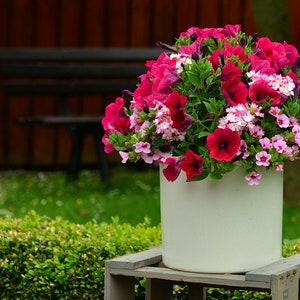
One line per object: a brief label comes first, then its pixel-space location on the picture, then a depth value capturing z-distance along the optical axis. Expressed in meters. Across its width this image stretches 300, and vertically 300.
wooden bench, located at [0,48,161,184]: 13.36
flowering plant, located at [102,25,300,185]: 4.80
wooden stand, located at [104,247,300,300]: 4.75
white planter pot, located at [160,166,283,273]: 4.90
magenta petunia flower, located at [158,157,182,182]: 4.87
